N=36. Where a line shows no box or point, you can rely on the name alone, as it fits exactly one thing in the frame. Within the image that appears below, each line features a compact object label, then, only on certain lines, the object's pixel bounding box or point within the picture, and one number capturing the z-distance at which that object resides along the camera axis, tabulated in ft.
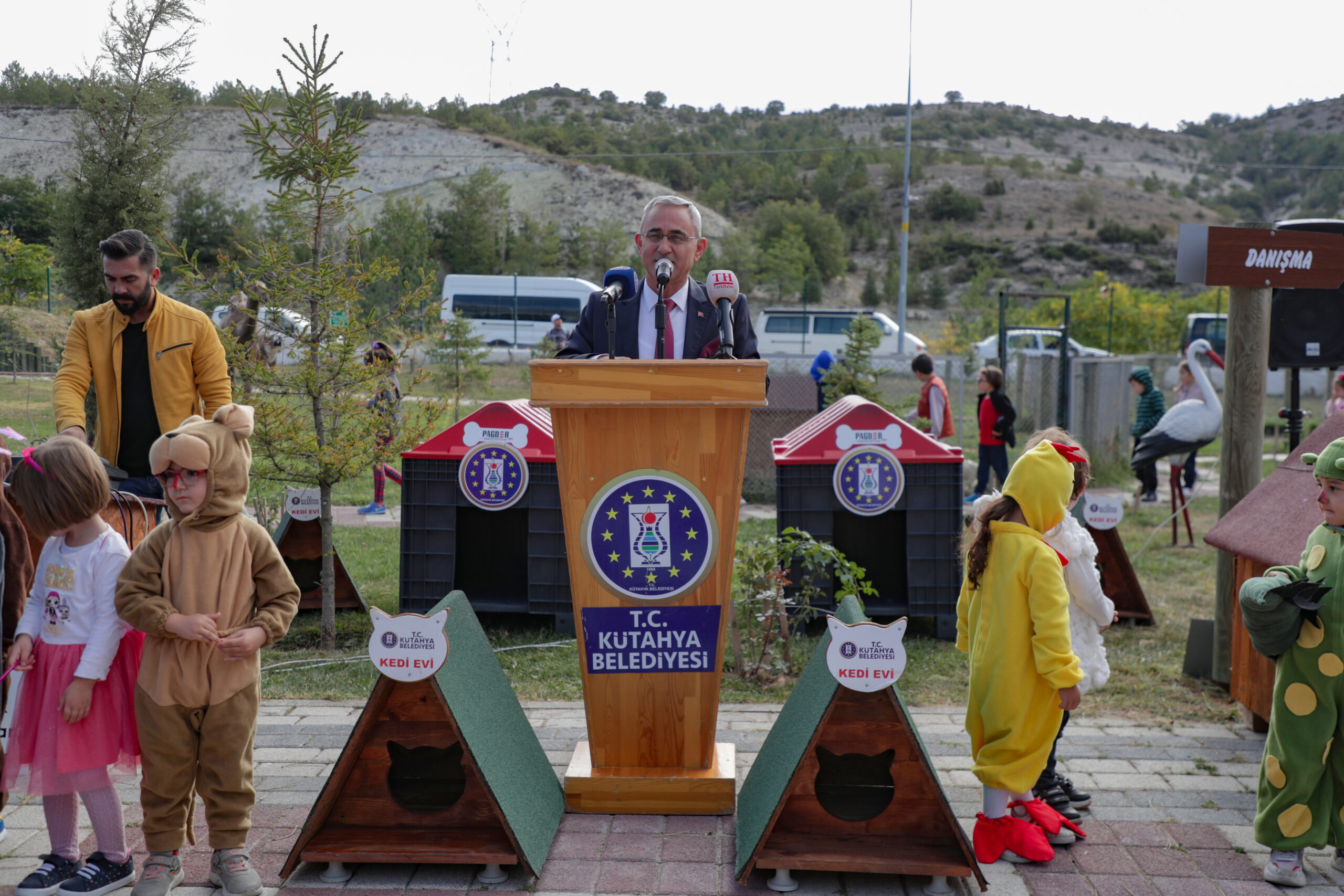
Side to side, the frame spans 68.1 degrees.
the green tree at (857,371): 39.47
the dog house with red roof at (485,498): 19.88
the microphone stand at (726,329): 10.63
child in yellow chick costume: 10.35
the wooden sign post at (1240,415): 16.46
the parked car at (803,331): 101.40
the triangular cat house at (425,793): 10.13
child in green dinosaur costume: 10.37
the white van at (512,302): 103.30
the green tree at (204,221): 117.39
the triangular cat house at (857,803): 9.96
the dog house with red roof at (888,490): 19.70
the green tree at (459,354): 57.82
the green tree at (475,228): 148.87
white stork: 31.60
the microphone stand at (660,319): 10.75
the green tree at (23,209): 99.09
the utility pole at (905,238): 91.61
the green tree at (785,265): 134.10
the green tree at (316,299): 17.60
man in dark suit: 11.78
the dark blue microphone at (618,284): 11.00
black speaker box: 18.45
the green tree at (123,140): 35.35
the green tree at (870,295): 163.73
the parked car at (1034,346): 83.25
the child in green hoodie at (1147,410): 38.11
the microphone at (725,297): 10.57
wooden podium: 10.32
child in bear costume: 9.57
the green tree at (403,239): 103.50
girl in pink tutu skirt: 9.60
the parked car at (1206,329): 82.33
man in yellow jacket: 14.16
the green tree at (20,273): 58.70
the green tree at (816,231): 176.35
